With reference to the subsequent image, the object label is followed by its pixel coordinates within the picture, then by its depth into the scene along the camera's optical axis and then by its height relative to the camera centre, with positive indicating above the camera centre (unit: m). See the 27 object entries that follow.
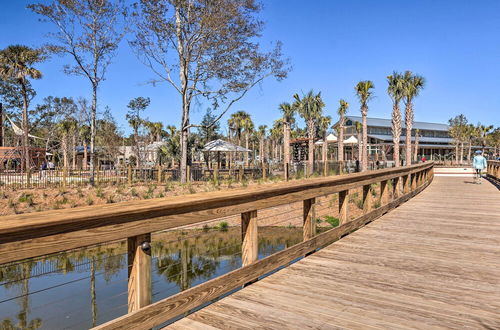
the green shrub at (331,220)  15.68 -2.52
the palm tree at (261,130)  71.98 +5.75
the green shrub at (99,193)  17.95 -1.58
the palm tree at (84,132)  44.77 +3.34
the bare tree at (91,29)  22.00 +7.90
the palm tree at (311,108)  37.81 +5.23
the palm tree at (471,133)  62.03 +4.56
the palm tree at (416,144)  48.38 +2.10
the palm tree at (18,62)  31.69 +8.16
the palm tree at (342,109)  45.14 +6.12
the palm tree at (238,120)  56.64 +6.22
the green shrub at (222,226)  15.03 -2.66
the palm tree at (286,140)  24.84 +1.31
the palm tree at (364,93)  33.69 +5.99
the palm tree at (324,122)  55.05 +5.76
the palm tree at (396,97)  33.12 +5.61
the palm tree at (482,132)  69.06 +5.15
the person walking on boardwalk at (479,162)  15.06 -0.08
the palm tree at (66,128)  41.69 +3.60
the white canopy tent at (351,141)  38.17 +1.91
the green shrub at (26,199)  16.58 -1.72
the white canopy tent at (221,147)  25.73 +0.88
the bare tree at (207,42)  21.55 +7.09
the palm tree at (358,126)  53.85 +4.89
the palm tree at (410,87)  33.38 +6.48
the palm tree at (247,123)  58.29 +5.64
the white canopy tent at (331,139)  37.91 +2.11
